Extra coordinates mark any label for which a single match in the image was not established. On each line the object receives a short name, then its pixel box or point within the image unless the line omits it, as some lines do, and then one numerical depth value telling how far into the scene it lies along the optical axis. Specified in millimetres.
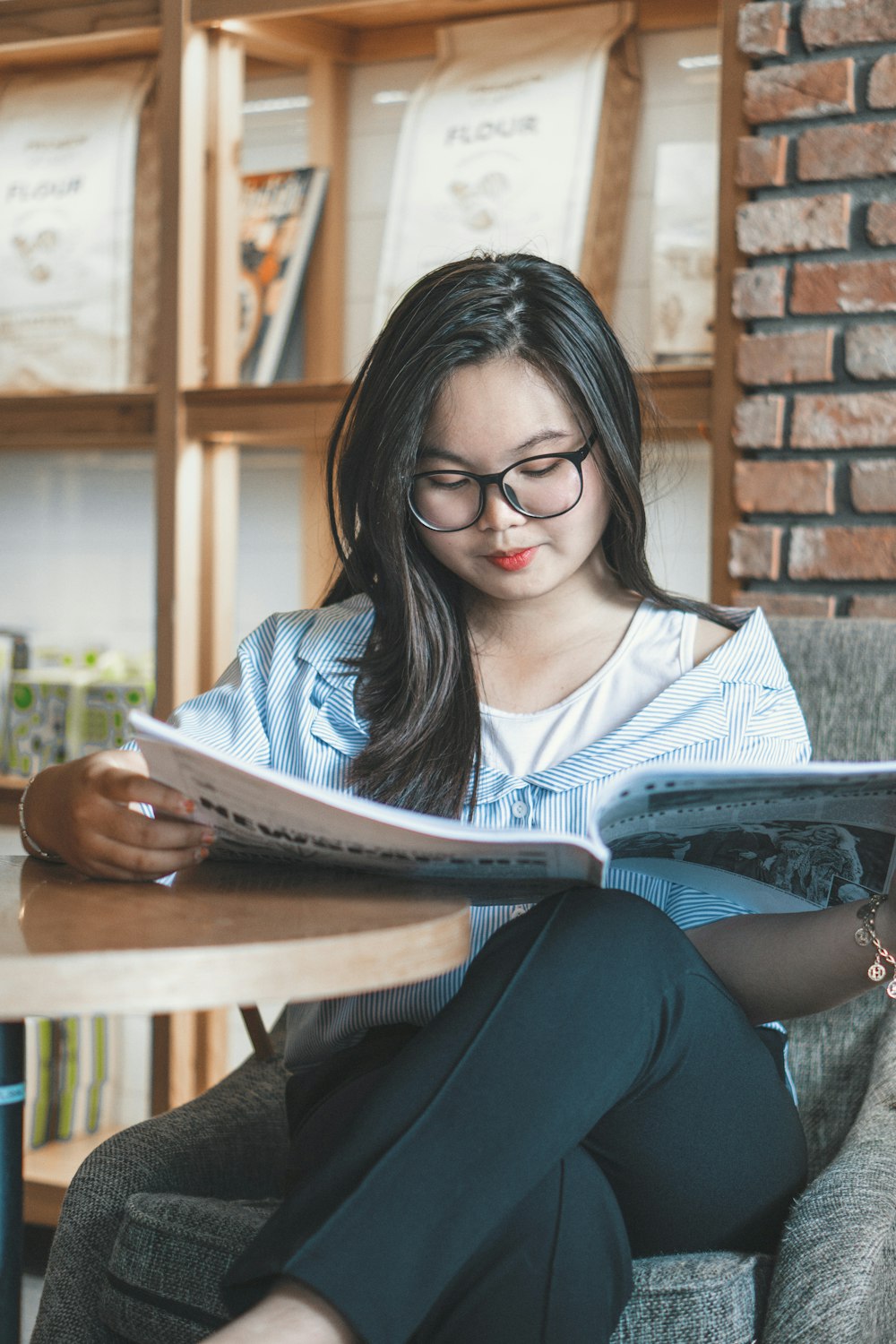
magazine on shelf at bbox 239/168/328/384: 2217
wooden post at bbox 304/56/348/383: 2240
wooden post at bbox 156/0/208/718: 2121
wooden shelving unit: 2113
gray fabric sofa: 990
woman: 840
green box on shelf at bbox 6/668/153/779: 2326
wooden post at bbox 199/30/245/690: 2174
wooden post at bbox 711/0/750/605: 1771
